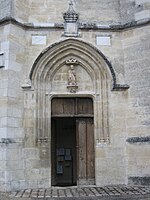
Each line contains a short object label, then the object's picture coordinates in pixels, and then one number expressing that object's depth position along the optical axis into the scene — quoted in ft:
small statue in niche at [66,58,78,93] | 25.54
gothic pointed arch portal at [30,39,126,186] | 25.09
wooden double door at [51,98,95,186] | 25.67
